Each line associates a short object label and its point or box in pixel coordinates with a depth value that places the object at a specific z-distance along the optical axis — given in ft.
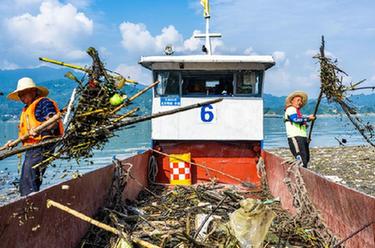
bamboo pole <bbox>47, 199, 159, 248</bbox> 12.36
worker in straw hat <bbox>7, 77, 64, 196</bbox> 19.79
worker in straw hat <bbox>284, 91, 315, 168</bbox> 27.17
